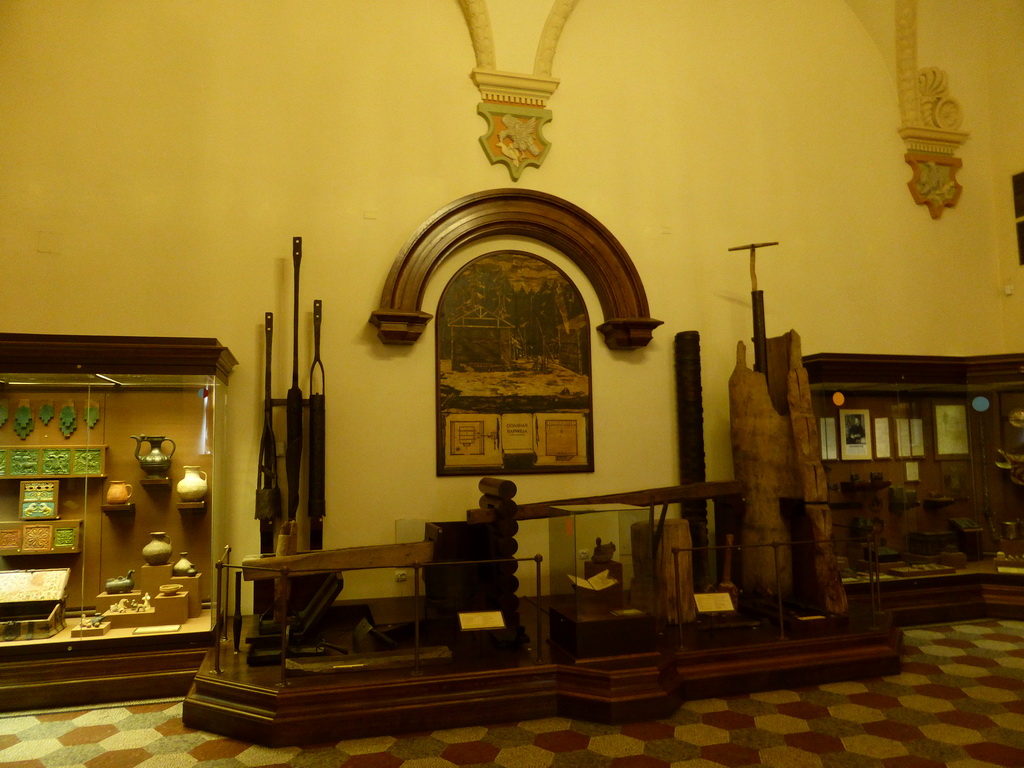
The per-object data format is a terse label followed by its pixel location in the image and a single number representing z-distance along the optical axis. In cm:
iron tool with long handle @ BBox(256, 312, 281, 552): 565
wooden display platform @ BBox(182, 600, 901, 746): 421
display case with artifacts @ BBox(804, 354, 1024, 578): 704
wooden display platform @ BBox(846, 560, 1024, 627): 671
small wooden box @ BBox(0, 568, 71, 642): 494
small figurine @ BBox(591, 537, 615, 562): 464
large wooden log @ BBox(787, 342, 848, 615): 555
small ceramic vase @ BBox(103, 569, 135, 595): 530
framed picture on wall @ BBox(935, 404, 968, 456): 738
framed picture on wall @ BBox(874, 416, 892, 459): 720
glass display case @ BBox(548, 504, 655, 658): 461
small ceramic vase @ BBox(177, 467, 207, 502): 554
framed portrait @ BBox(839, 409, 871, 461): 710
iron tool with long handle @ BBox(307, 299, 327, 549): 587
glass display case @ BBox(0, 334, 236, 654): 509
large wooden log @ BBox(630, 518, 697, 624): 547
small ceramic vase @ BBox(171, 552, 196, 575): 543
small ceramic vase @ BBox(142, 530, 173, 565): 539
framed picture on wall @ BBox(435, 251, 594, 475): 645
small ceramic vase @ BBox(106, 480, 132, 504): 548
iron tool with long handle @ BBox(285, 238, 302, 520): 575
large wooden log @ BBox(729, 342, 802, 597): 590
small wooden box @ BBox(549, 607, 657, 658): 463
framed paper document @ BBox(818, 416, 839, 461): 700
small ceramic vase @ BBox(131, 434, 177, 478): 555
